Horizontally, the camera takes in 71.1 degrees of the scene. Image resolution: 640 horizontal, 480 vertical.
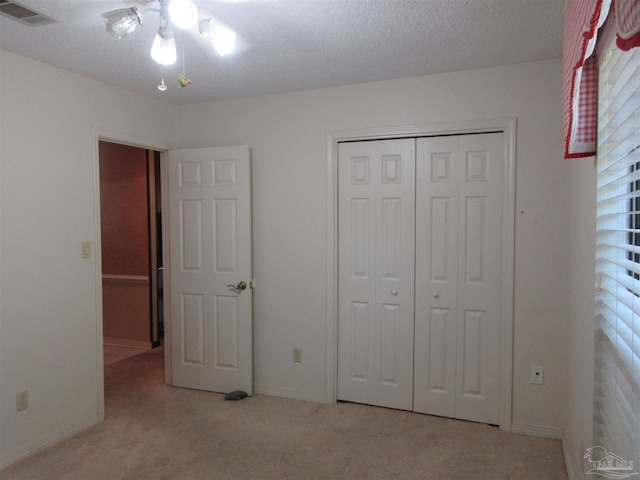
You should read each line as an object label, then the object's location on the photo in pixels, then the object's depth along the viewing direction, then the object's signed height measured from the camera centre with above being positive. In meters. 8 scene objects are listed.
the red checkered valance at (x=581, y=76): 1.26 +0.54
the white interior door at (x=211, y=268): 3.58 -0.34
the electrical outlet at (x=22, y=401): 2.67 -1.04
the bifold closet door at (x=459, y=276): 3.03 -0.34
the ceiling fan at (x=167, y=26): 1.71 +0.81
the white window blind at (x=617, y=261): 1.19 -0.10
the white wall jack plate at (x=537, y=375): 2.90 -0.95
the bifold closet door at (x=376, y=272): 3.25 -0.33
